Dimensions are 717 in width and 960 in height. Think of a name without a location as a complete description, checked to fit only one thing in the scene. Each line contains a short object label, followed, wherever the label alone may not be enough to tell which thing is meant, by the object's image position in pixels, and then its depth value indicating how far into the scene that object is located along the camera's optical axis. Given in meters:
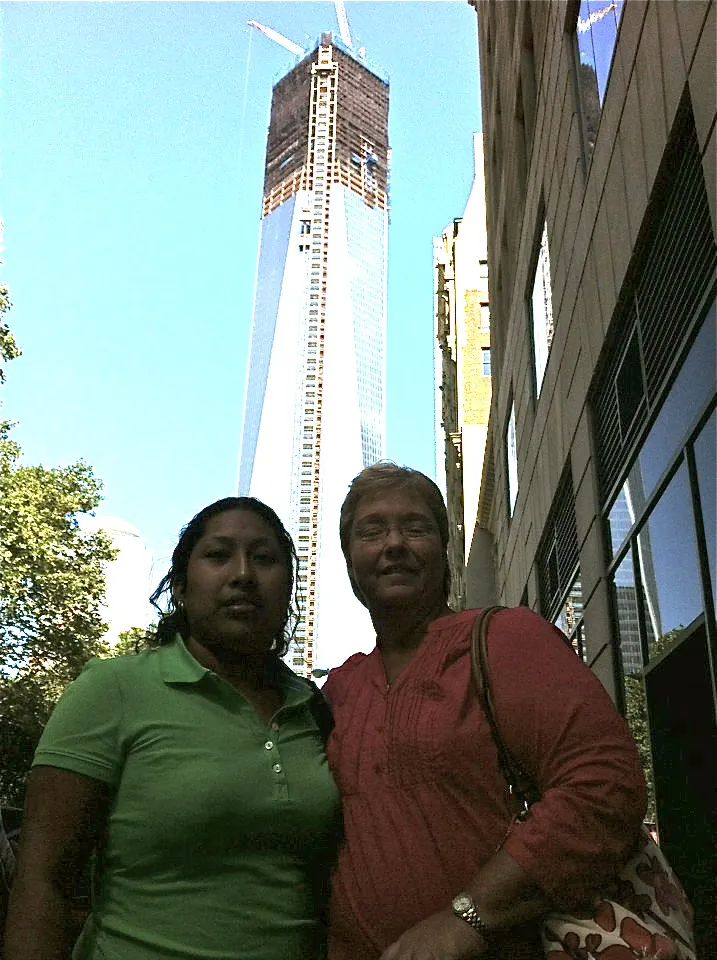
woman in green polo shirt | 1.97
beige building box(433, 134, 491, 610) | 31.06
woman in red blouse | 1.81
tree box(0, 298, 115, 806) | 20.89
